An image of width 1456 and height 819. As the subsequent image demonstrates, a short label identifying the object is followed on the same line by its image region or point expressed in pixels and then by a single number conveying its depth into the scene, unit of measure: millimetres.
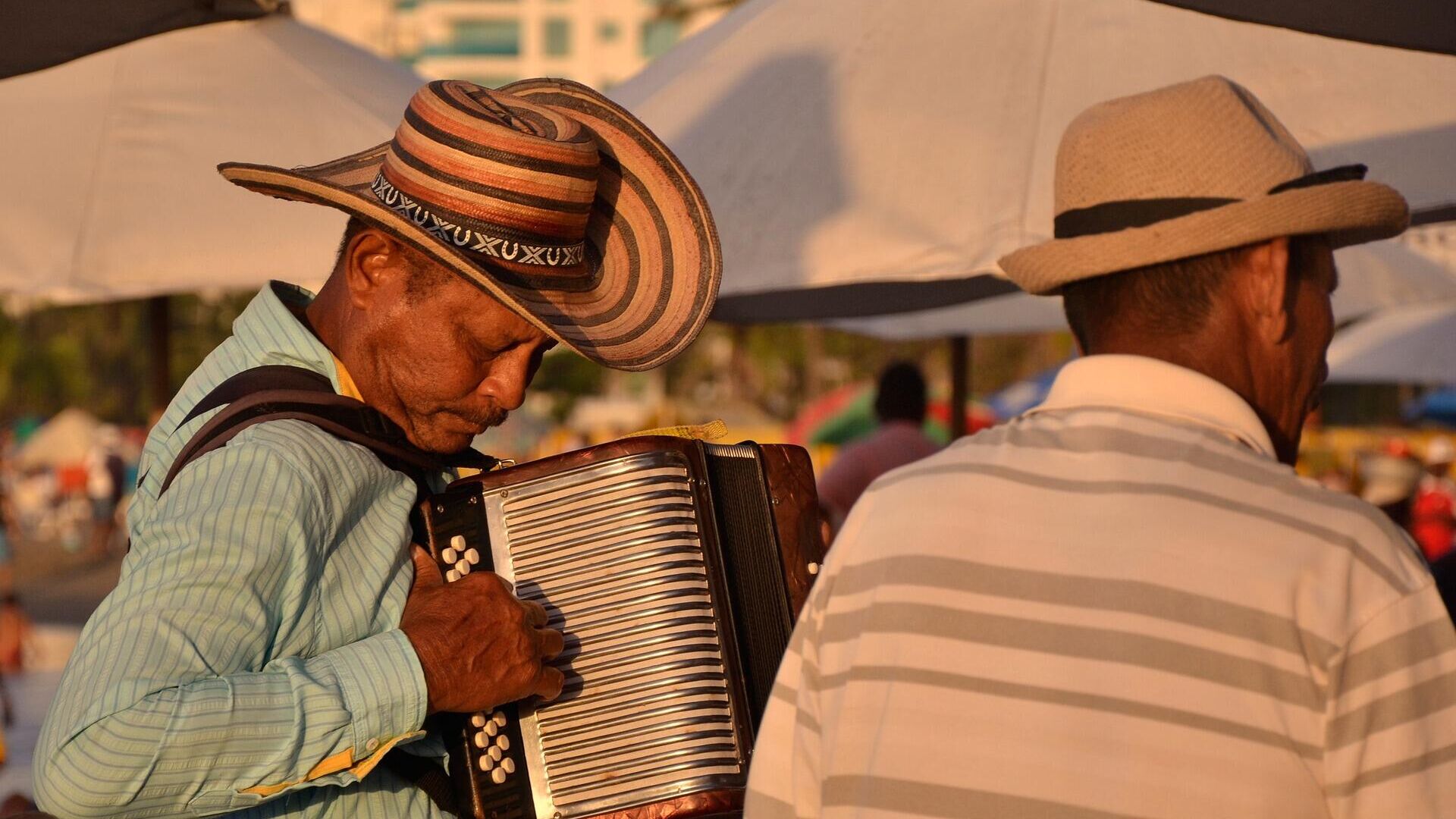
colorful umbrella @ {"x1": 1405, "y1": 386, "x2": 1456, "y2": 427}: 23859
